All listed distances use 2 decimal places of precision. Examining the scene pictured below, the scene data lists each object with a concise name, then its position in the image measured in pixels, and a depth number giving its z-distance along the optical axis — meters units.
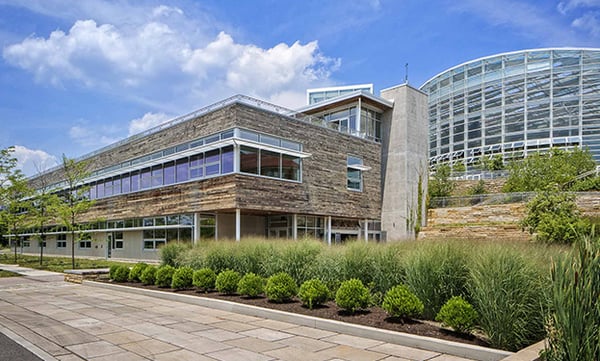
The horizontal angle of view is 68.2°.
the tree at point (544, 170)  35.59
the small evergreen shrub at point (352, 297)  8.74
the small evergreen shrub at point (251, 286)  11.12
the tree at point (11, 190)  29.31
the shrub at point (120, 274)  15.92
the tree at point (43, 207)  29.64
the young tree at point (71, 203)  25.31
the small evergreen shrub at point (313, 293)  9.53
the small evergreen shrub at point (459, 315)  6.95
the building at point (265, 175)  24.23
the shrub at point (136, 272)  15.55
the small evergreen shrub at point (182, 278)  13.16
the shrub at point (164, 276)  13.95
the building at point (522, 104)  65.38
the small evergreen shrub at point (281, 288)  10.28
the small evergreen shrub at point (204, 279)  12.51
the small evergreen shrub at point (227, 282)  11.87
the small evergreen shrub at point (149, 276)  14.84
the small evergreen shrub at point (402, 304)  7.82
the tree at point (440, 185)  38.66
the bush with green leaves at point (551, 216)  18.20
